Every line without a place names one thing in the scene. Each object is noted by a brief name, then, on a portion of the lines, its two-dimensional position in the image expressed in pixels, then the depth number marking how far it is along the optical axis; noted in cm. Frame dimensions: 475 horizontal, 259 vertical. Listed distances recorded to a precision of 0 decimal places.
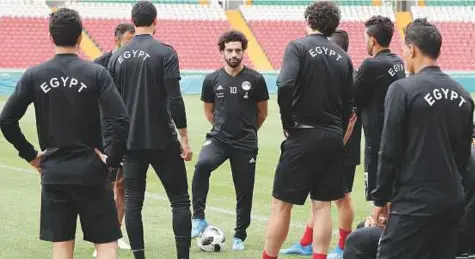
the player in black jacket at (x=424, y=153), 1052
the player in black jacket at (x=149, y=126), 1489
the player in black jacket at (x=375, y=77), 1606
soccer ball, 1725
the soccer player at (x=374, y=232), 1207
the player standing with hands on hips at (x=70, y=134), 1179
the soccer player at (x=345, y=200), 1678
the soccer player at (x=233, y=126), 1814
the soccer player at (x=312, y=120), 1389
